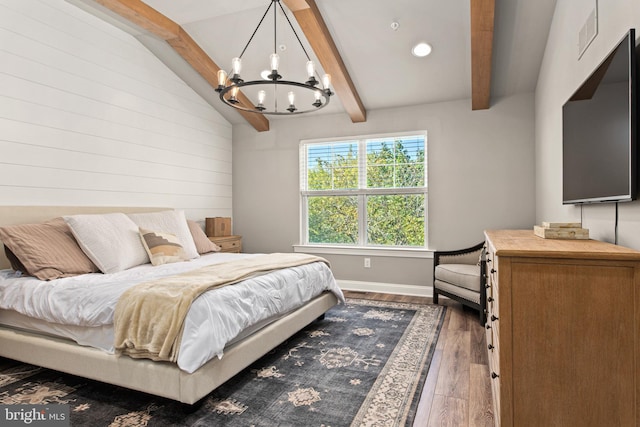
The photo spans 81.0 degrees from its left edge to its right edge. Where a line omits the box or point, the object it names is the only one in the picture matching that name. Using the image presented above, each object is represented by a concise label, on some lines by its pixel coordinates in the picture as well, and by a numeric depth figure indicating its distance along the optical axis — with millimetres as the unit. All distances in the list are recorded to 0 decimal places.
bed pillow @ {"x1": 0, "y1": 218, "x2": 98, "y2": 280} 2635
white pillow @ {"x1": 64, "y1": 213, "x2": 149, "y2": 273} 2977
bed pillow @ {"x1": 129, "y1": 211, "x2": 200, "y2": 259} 3665
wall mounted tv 1478
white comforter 1964
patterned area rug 1956
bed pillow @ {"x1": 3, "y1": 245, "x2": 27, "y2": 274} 2760
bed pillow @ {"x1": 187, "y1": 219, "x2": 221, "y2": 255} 4121
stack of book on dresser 1884
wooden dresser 1352
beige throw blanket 1934
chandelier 2689
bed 1958
